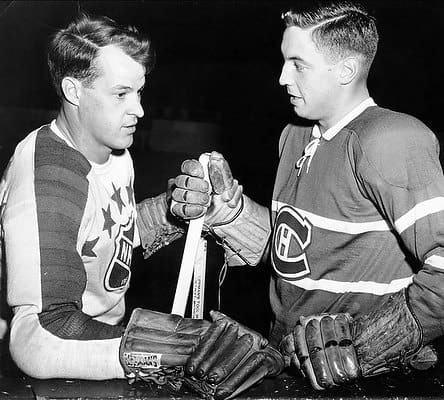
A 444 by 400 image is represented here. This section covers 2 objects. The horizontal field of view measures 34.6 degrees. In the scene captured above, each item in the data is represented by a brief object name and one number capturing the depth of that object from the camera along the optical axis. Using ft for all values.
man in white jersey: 5.47
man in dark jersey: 5.63
